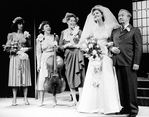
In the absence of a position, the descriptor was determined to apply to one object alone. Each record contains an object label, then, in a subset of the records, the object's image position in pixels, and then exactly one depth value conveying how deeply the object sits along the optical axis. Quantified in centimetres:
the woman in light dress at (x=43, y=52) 541
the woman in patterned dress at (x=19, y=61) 556
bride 441
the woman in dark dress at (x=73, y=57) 529
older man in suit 415
